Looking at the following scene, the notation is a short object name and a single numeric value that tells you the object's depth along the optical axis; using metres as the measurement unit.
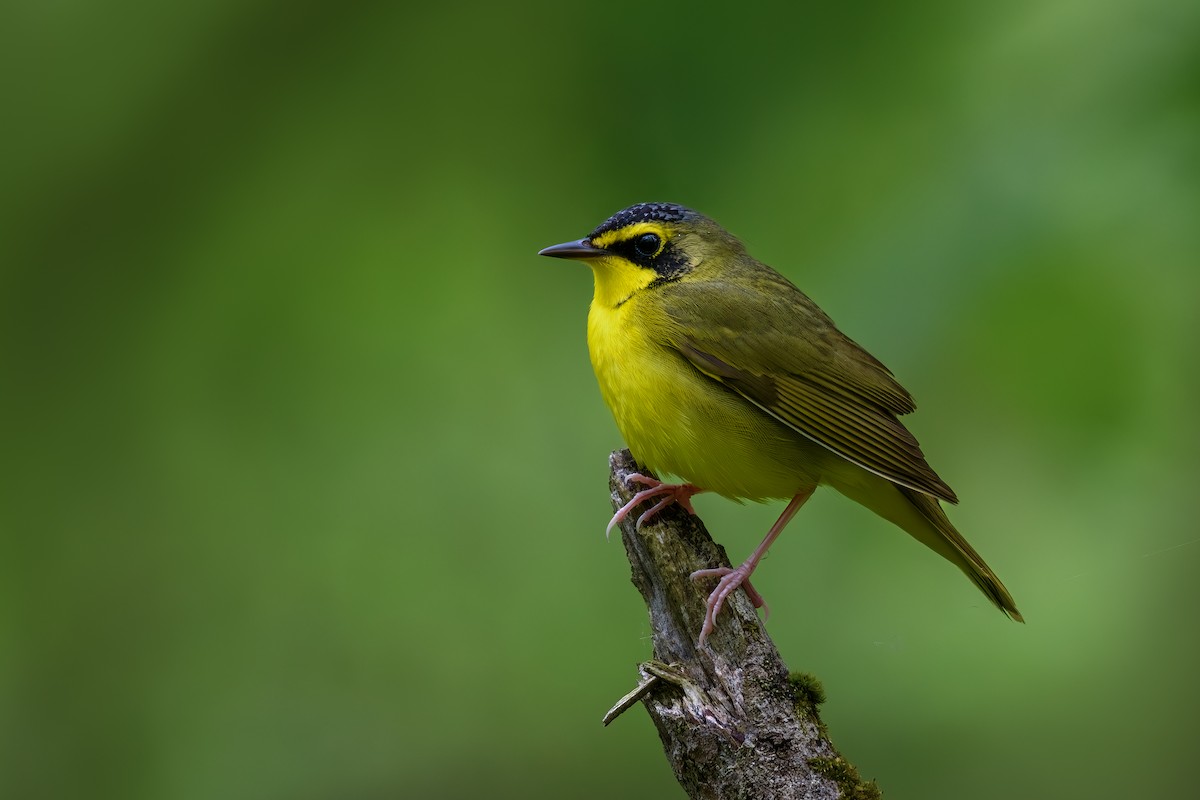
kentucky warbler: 7.86
